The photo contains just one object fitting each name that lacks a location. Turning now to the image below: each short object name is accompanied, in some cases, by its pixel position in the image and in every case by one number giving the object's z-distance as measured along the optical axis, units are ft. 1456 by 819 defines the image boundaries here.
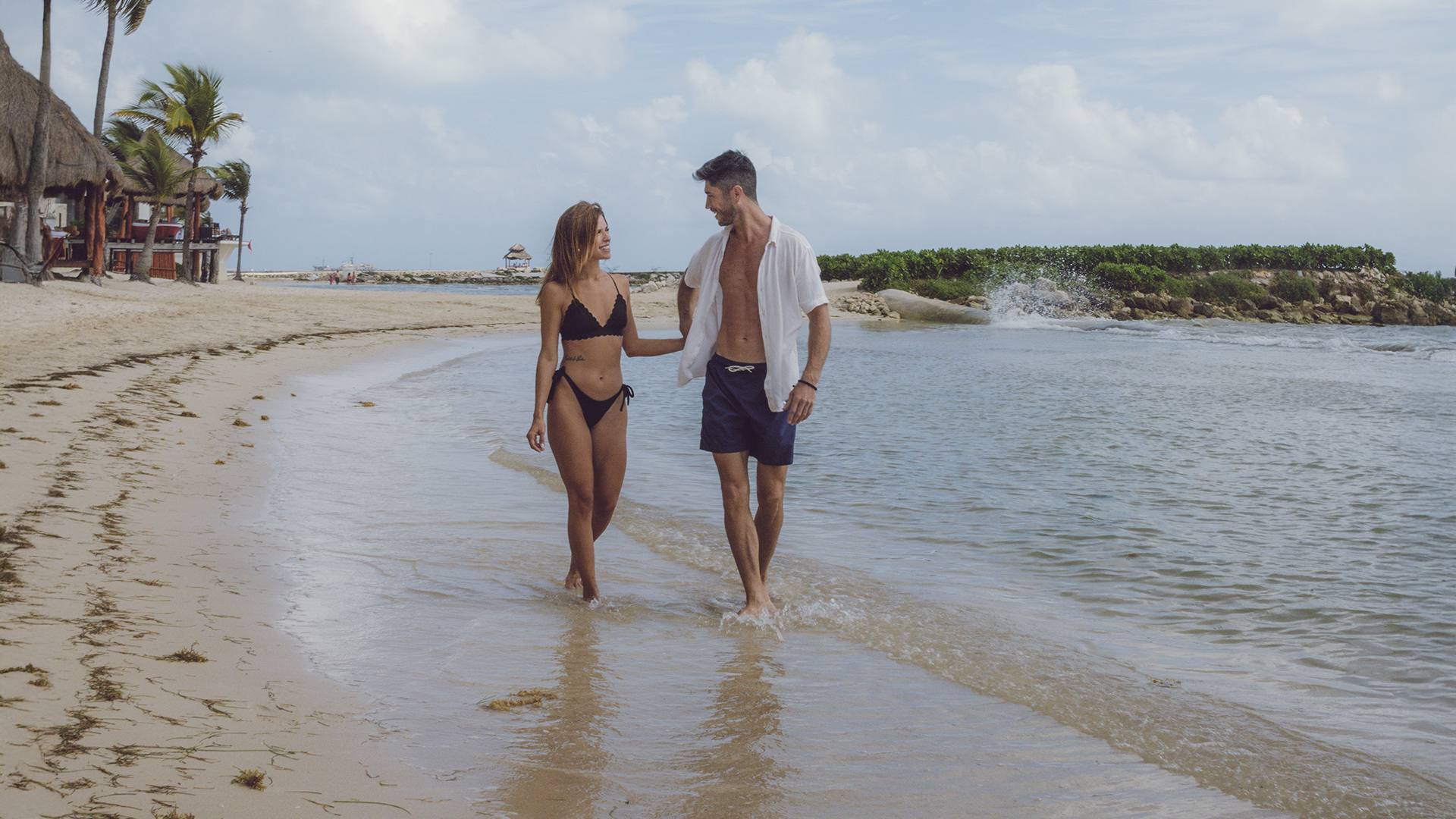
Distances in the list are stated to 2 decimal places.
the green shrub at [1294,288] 165.32
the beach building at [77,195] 66.33
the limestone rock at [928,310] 135.85
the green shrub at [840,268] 174.70
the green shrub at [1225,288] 164.45
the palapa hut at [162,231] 108.37
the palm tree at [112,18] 86.22
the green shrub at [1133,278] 165.07
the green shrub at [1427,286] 172.55
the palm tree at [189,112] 98.68
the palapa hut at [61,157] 65.41
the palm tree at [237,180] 149.48
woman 13.91
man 13.44
